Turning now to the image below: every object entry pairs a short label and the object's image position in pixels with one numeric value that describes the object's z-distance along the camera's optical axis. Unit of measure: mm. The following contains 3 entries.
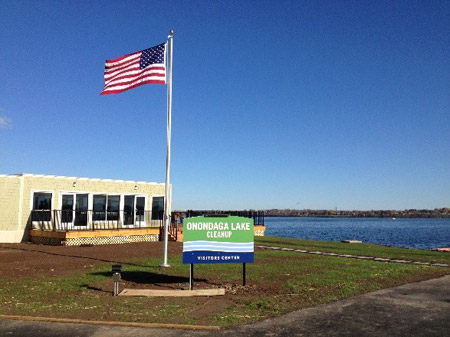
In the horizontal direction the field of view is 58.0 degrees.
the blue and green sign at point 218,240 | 11828
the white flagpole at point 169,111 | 16031
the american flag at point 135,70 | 16016
